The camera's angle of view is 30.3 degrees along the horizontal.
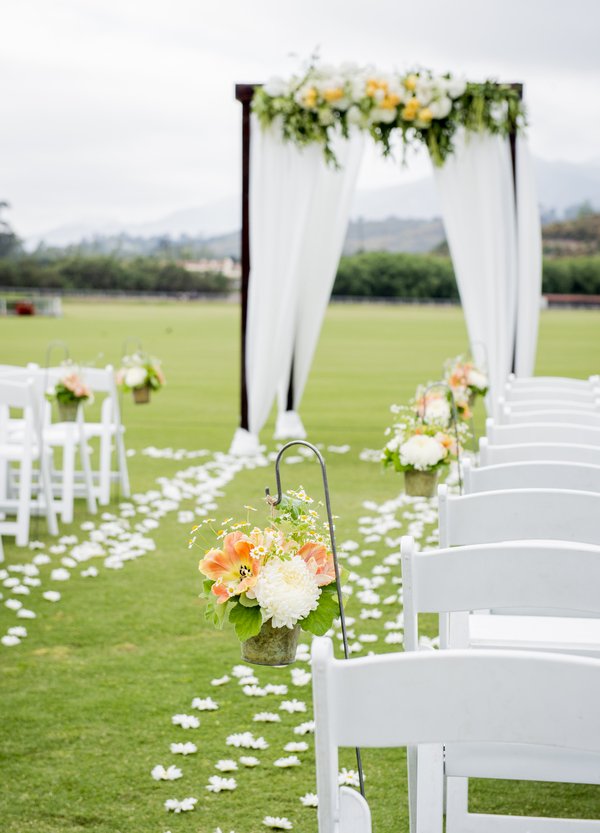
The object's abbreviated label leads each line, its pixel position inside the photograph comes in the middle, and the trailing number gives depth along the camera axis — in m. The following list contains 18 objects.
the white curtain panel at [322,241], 8.70
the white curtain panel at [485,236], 8.12
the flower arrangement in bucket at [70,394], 6.21
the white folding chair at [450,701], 1.39
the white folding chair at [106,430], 6.57
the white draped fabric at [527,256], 8.25
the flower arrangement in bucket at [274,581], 2.12
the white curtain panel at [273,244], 8.28
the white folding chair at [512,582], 1.97
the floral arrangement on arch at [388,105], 7.86
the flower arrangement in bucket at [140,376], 7.14
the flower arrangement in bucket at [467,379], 6.54
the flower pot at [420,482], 4.84
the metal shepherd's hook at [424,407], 5.06
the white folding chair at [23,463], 5.54
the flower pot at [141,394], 7.23
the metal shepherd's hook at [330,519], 2.04
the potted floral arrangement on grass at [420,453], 4.76
